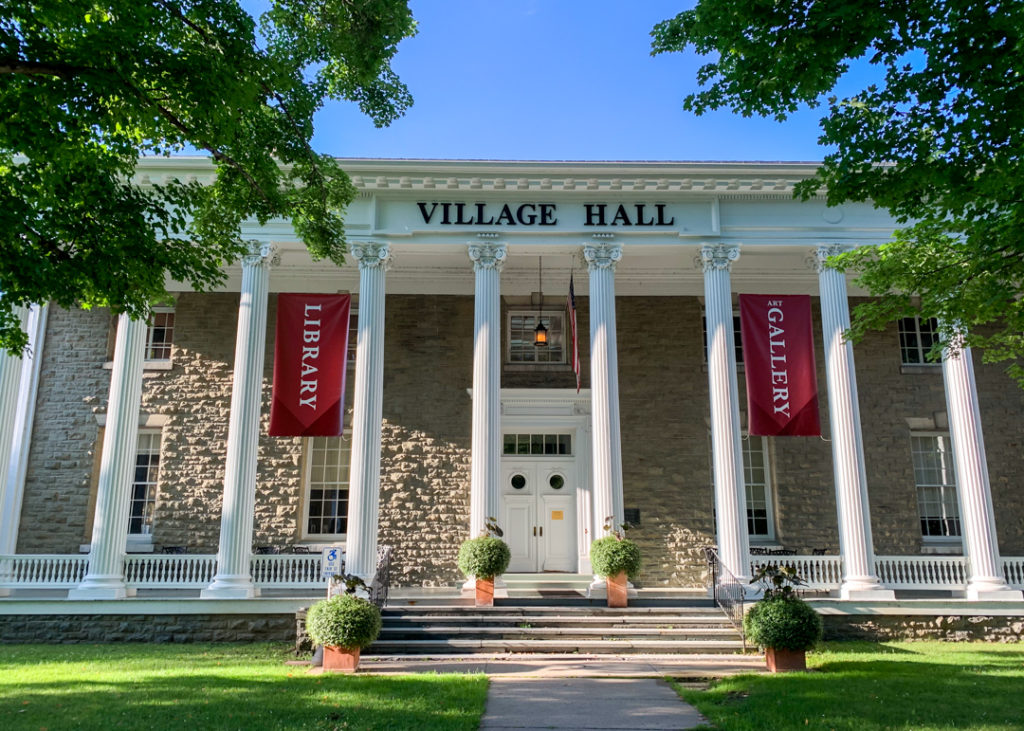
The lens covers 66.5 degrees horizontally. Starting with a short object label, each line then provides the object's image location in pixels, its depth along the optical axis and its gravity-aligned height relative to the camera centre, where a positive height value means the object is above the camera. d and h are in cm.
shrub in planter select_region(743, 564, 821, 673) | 1031 -132
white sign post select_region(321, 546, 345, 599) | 1184 -49
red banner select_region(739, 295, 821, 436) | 1488 +311
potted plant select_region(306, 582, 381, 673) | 1025 -128
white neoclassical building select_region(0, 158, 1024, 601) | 1485 +249
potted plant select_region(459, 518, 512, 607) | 1349 -55
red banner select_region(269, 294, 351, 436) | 1471 +305
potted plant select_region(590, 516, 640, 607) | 1363 -59
